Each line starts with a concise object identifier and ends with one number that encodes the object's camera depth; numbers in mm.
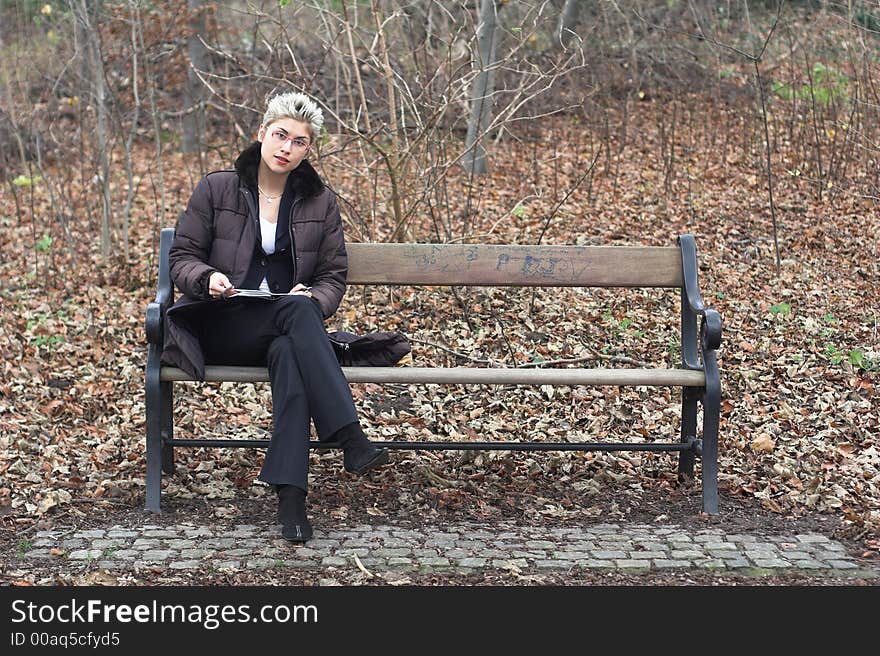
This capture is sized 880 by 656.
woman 4363
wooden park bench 4652
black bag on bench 4848
